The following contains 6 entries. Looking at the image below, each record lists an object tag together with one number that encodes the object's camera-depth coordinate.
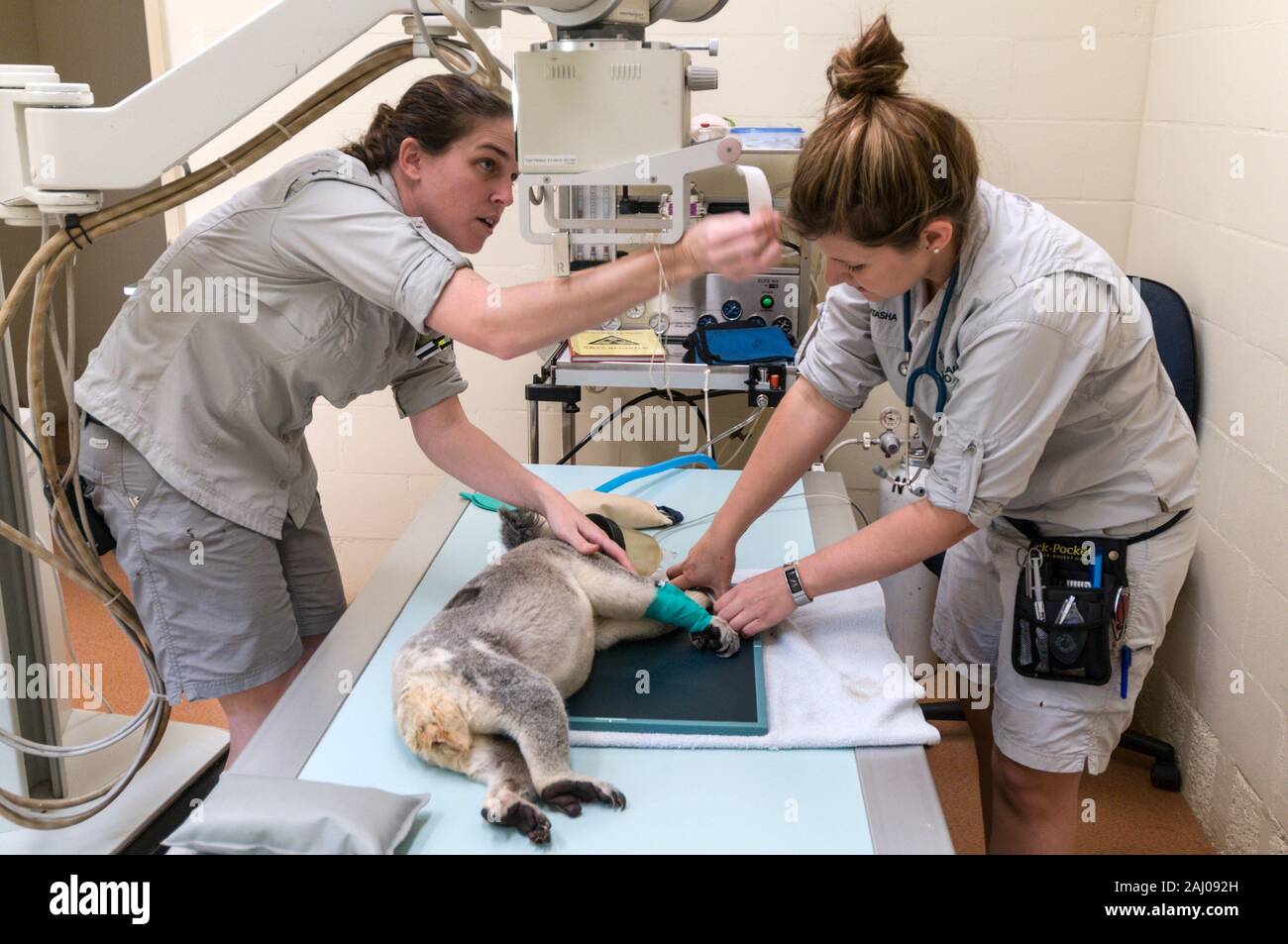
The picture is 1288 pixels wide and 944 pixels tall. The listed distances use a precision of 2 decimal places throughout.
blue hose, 2.28
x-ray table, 1.21
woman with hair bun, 1.44
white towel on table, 1.40
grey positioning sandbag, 1.14
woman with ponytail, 1.64
